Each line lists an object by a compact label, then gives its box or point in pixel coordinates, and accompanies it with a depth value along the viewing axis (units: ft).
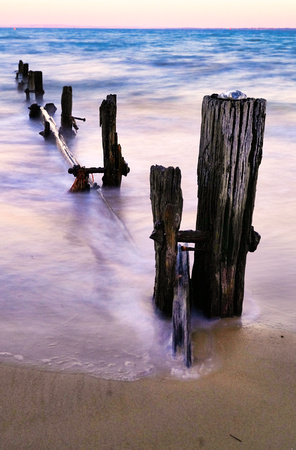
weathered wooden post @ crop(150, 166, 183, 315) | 9.14
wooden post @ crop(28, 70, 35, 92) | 50.54
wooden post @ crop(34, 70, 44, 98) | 49.40
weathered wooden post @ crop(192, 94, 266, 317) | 8.52
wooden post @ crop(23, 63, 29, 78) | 61.77
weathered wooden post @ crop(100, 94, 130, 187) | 20.25
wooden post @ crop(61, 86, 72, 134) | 32.63
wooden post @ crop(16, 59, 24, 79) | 63.98
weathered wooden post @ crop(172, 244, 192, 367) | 9.00
